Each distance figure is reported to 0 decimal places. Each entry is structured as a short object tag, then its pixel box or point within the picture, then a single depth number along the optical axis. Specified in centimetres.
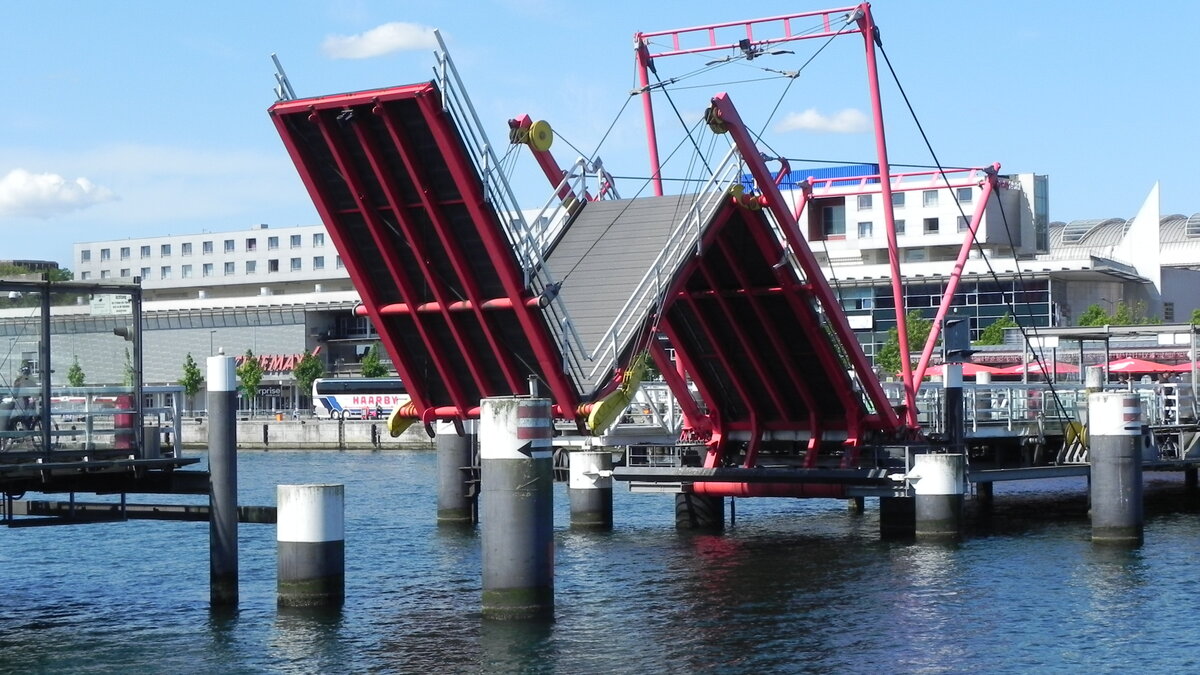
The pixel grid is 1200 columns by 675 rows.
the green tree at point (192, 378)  11006
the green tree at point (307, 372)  11431
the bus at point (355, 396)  10744
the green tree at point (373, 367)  11569
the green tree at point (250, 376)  11456
